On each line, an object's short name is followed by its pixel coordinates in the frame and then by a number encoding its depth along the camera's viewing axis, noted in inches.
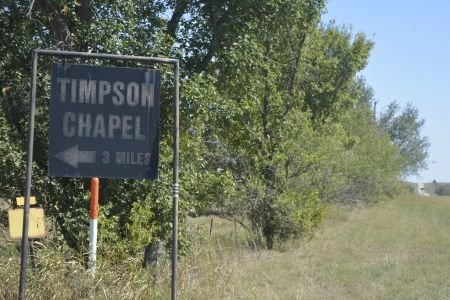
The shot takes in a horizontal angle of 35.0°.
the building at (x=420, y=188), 4061.5
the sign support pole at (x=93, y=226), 340.5
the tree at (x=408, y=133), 3250.5
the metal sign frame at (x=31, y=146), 300.8
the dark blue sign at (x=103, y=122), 308.0
